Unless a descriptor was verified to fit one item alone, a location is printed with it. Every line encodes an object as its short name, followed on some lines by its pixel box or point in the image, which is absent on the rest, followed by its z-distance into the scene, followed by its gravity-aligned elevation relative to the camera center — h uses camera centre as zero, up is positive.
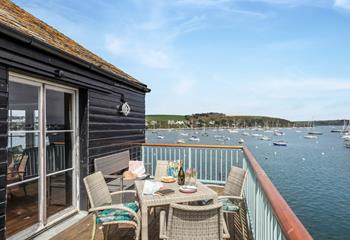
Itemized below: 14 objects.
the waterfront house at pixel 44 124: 2.95 +0.00
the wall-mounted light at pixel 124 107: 5.90 +0.37
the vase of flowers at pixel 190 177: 3.45 -0.67
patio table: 2.83 -0.80
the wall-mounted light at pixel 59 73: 3.62 +0.68
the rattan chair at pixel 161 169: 4.49 -0.75
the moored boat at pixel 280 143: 49.06 -3.46
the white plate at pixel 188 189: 3.13 -0.76
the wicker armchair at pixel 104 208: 2.99 -0.96
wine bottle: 3.57 -0.70
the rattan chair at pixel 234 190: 3.35 -0.87
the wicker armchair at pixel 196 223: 2.12 -0.78
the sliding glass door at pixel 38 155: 3.19 -0.40
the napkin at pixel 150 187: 3.13 -0.76
